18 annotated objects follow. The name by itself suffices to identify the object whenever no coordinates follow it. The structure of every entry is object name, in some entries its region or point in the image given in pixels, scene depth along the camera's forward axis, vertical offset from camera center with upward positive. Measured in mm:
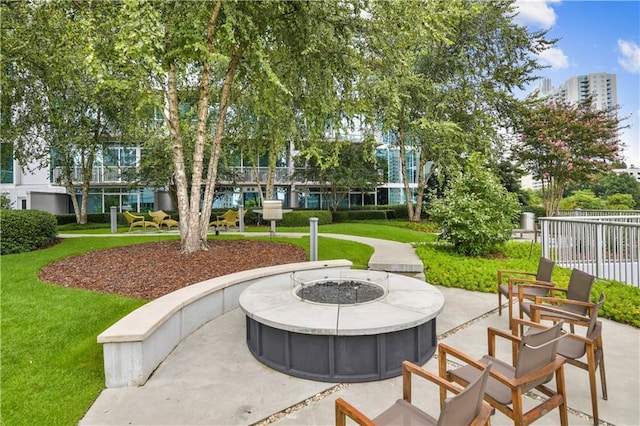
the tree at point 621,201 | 26000 -125
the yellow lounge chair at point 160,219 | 14149 -474
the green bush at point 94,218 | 18652 -518
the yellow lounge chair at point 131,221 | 13820 -546
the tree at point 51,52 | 6223 +3285
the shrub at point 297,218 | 17703 -656
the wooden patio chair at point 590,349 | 2611 -1257
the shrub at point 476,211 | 8562 -245
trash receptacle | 14037 -833
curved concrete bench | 3174 -1339
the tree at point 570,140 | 15609 +2892
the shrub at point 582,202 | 23577 -132
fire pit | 3244 -1287
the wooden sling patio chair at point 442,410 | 1637 -1146
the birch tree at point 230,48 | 6215 +3379
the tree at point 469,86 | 15602 +5839
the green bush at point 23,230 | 8039 -497
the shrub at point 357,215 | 21469 -691
